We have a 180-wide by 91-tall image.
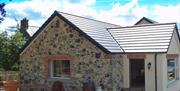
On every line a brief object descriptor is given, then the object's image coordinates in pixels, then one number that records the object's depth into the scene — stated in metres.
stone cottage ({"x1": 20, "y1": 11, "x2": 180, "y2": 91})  11.33
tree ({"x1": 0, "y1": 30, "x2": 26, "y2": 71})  18.96
